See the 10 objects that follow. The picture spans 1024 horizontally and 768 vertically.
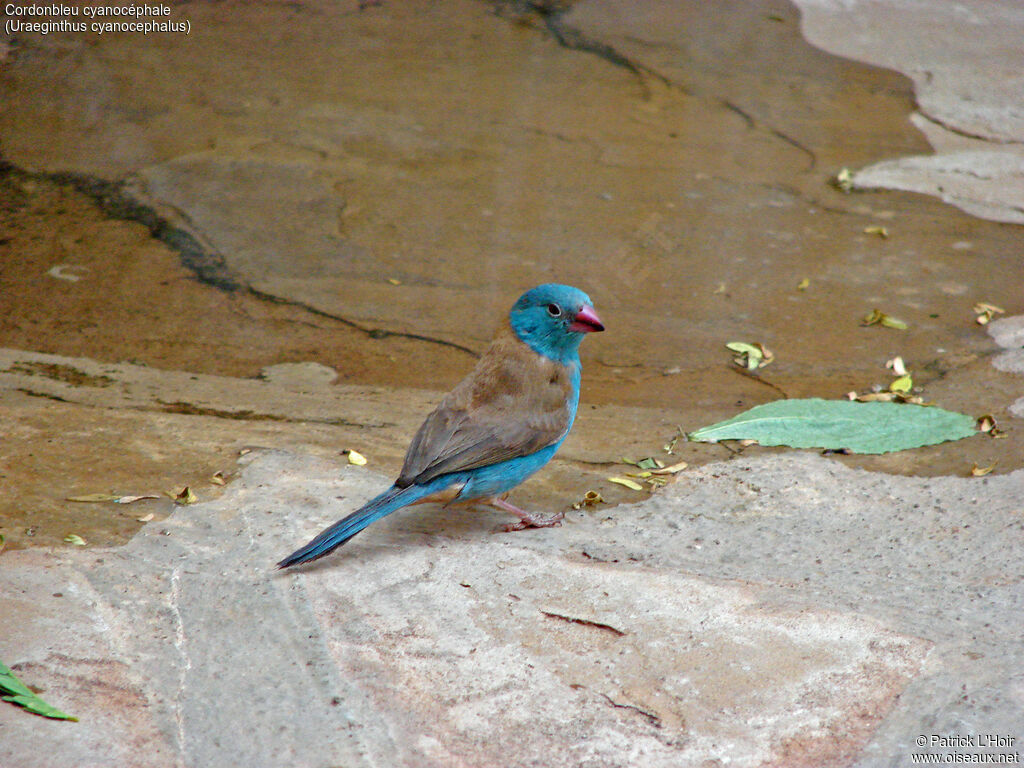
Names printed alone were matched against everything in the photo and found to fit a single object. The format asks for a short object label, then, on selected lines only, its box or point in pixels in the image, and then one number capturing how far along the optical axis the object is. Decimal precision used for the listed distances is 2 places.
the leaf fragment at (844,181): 12.59
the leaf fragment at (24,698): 4.24
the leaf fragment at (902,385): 8.45
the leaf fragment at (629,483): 6.95
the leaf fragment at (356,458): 7.08
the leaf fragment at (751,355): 9.17
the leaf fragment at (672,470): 7.14
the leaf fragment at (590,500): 6.78
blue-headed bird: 6.12
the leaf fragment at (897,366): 8.83
